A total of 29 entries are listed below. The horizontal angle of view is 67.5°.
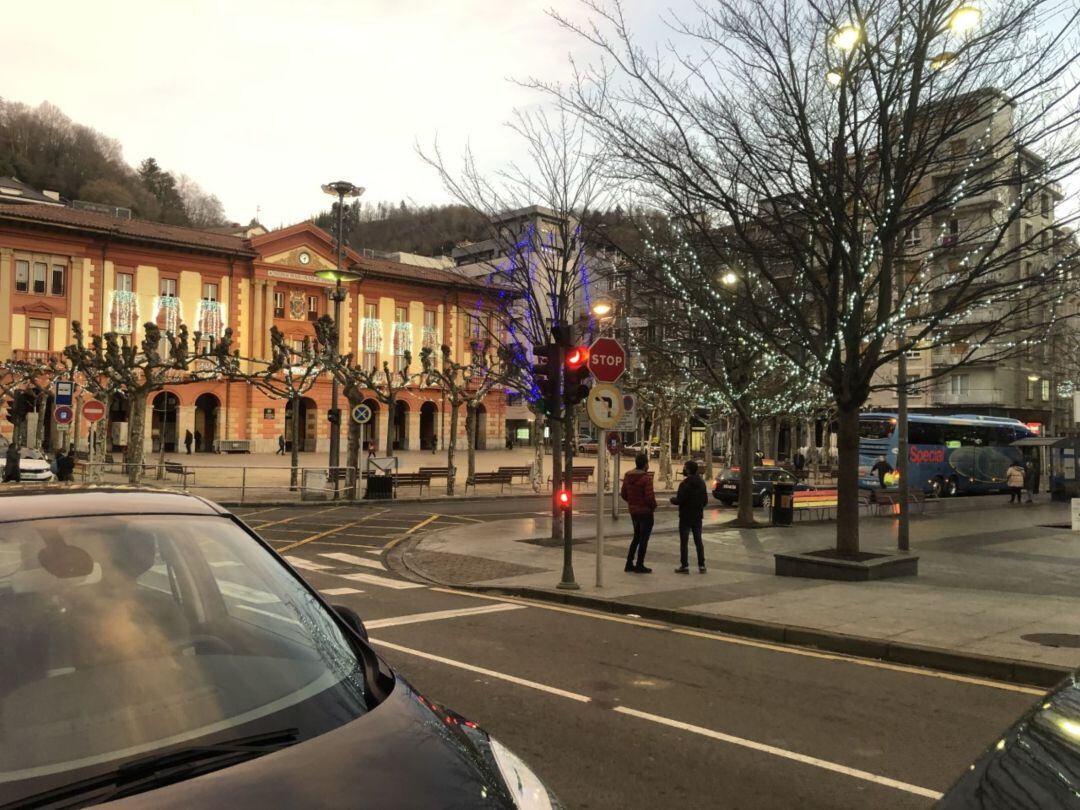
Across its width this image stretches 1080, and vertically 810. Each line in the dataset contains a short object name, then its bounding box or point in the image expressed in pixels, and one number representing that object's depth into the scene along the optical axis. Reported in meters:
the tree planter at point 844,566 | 11.80
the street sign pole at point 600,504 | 10.69
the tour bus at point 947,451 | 33.66
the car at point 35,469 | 25.47
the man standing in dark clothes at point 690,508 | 12.67
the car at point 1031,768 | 1.97
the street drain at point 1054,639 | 7.84
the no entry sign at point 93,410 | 24.12
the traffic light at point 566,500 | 11.00
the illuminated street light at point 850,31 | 10.89
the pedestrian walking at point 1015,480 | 29.58
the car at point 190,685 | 1.87
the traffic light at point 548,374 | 11.30
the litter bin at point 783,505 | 20.59
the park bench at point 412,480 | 29.29
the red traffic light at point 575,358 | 11.20
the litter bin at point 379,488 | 27.36
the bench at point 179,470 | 29.45
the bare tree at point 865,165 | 11.16
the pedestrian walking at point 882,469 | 30.94
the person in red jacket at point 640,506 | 12.52
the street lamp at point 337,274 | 25.95
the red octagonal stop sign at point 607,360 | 11.51
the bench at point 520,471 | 34.22
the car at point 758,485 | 27.94
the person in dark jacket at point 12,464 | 20.48
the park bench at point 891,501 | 23.75
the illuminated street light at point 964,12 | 10.06
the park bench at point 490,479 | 32.03
